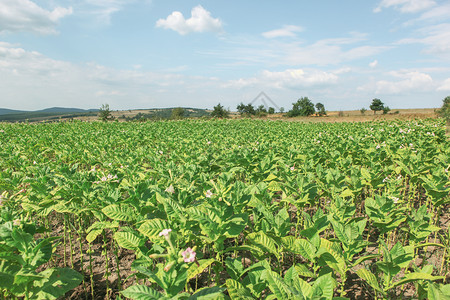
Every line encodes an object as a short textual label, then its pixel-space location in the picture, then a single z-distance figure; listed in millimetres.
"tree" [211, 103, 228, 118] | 76750
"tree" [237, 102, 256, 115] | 87688
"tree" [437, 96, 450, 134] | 36144
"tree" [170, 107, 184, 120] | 89288
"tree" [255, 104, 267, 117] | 86219
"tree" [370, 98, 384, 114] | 88062
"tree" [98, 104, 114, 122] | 63031
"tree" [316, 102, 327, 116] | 96344
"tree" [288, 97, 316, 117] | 94875
